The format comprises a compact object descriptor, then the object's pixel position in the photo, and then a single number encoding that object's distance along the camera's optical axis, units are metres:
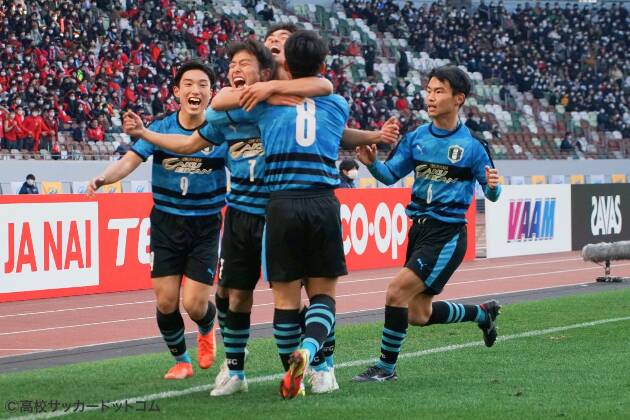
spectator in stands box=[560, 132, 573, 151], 42.69
